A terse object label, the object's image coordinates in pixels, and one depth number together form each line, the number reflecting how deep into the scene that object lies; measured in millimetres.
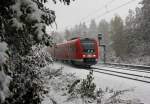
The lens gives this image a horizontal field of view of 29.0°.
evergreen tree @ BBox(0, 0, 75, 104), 4387
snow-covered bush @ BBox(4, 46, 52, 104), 5039
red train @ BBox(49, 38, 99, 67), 26734
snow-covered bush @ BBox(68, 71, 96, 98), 8562
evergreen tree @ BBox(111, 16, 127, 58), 60281
